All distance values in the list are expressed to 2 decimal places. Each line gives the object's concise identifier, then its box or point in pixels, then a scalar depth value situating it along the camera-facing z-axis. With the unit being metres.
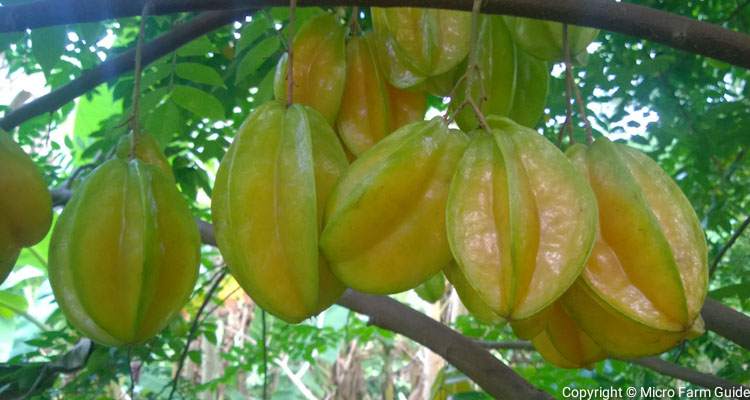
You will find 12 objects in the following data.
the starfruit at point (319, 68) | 0.65
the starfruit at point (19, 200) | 0.59
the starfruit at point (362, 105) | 0.65
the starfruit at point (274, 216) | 0.53
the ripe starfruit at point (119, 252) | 0.56
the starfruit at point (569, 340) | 0.57
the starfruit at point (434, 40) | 0.62
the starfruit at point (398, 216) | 0.52
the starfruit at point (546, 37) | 0.64
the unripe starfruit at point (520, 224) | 0.49
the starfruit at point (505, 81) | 0.65
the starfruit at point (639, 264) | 0.51
